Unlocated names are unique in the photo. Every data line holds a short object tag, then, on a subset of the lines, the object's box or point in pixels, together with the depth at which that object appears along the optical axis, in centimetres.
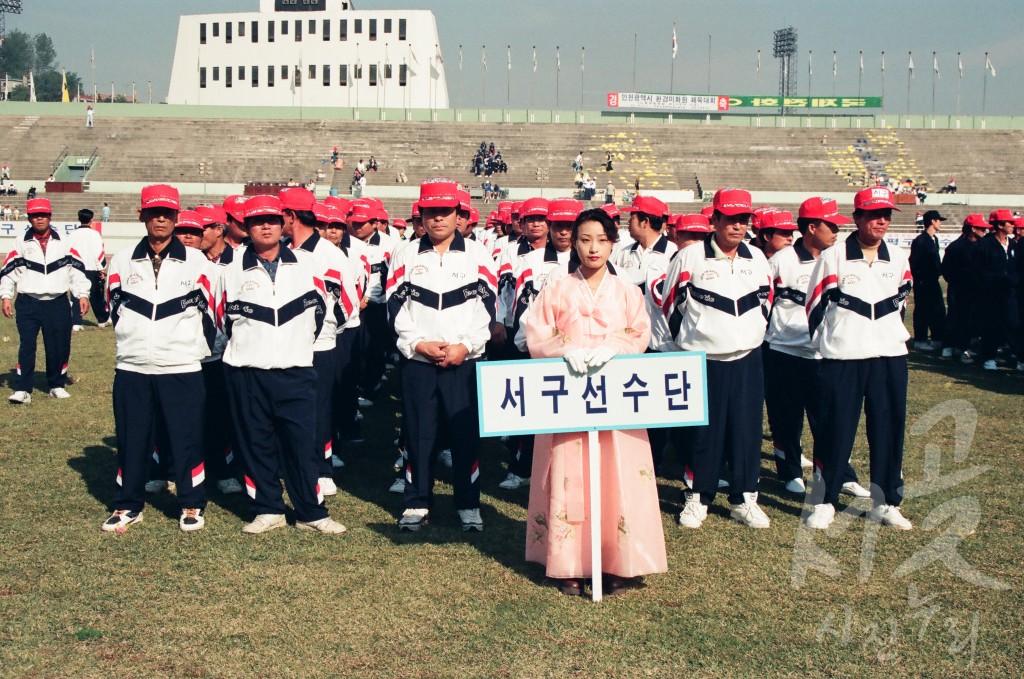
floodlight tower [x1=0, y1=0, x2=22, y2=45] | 9700
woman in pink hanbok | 552
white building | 7556
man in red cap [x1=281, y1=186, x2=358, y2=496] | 702
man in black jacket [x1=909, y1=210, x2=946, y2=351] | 1577
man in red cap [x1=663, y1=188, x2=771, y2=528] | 683
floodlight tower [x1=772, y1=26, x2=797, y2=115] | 9081
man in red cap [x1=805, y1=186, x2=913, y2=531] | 678
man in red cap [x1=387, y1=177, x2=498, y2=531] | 676
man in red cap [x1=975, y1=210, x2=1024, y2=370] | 1454
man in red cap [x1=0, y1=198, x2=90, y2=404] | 1145
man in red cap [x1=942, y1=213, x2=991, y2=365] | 1494
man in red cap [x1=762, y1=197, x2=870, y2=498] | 789
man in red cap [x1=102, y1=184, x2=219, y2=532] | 661
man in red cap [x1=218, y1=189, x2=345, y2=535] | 647
